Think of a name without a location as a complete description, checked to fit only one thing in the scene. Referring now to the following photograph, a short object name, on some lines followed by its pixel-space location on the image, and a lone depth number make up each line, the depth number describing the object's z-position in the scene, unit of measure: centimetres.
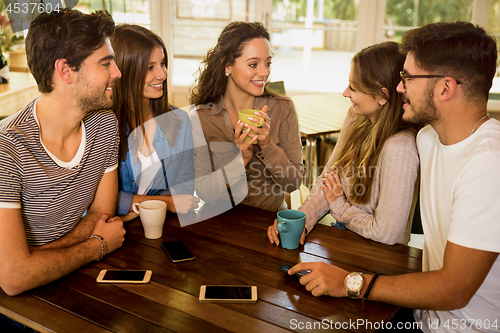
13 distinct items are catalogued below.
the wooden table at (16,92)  275
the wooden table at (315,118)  282
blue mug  123
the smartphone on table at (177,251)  119
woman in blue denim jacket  167
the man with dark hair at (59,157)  107
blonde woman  135
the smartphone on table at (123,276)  107
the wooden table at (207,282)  93
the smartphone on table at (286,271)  111
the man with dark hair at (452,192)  99
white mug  128
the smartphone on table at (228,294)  100
